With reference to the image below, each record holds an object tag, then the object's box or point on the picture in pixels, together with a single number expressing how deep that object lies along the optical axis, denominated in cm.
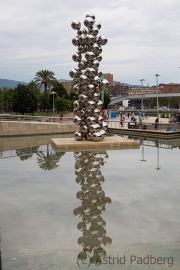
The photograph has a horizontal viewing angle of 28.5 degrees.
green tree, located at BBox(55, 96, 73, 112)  5988
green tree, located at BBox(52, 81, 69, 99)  6969
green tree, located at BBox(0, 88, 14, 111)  8299
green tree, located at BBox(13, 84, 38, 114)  5522
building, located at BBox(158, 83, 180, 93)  17426
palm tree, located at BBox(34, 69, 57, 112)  6331
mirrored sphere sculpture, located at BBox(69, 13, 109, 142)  1933
